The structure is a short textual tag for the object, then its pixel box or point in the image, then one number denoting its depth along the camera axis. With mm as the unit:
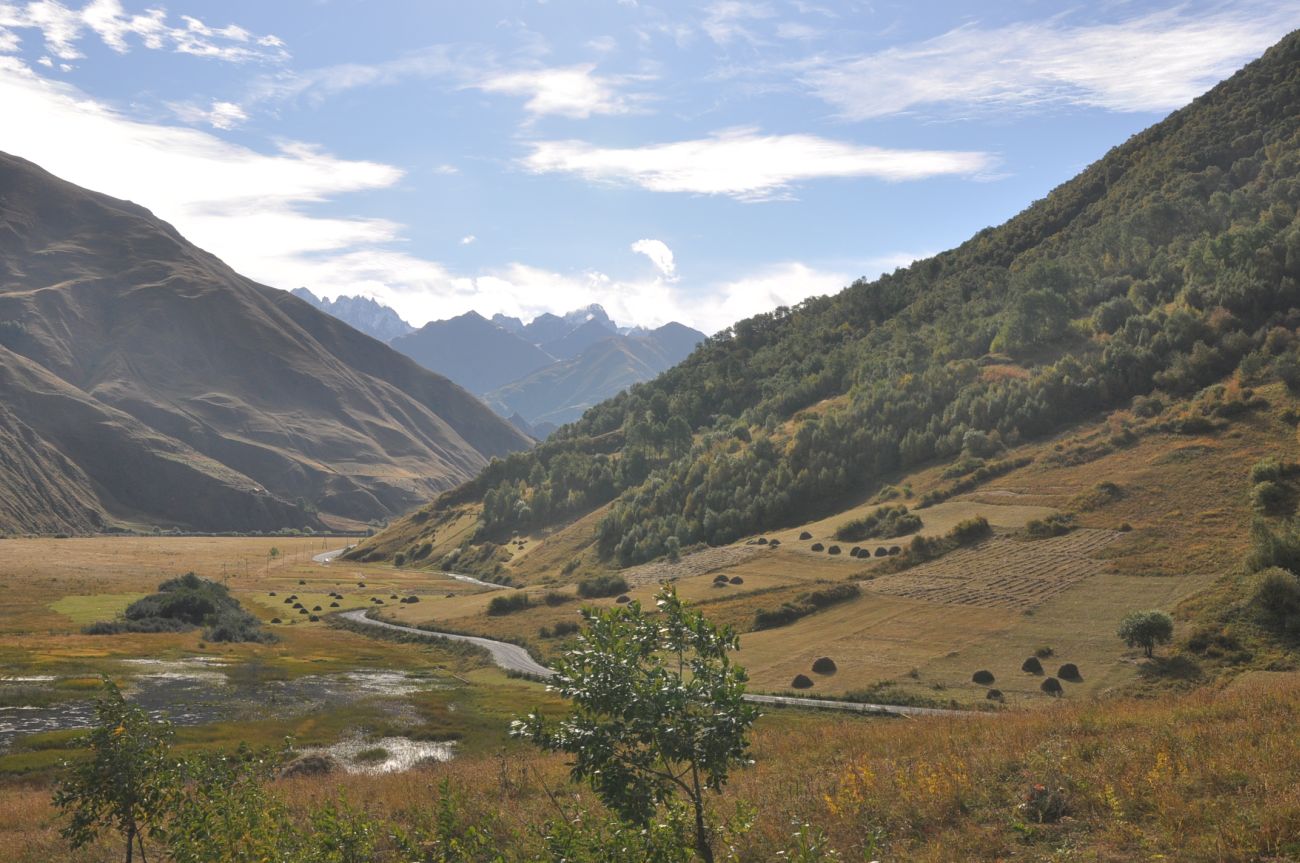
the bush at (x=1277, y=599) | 55594
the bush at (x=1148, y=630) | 57500
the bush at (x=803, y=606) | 89625
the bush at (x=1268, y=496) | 78312
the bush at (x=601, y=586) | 127062
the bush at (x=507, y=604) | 123500
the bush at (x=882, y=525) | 116500
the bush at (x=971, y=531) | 99938
